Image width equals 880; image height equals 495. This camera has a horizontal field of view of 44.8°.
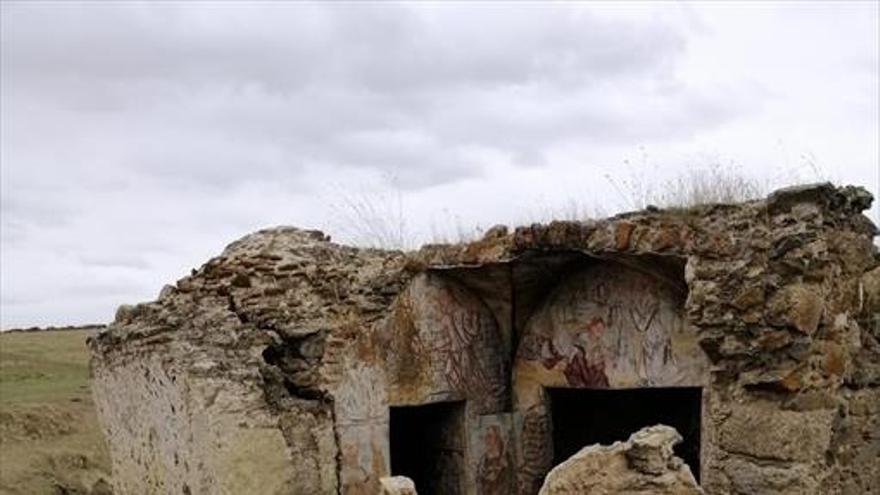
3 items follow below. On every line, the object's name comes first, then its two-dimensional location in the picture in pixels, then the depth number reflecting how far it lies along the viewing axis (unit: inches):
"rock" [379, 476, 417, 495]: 192.2
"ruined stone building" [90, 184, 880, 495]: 233.1
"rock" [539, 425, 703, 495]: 184.1
